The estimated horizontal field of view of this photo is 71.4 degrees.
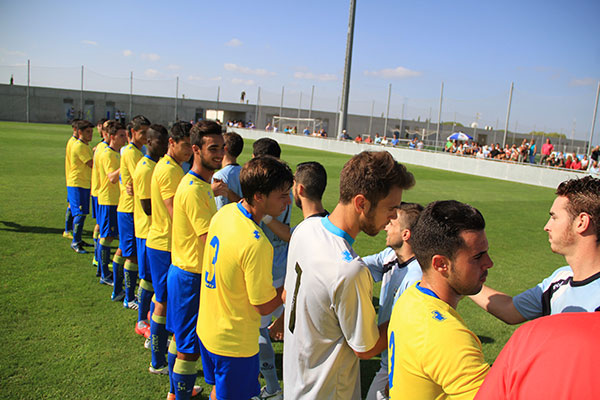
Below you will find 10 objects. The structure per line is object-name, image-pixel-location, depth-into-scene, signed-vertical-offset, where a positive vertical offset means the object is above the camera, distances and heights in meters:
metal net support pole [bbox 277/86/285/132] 48.53 +3.91
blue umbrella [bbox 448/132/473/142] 37.47 +2.12
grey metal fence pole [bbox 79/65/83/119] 47.03 +2.84
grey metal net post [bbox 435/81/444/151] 31.14 +3.51
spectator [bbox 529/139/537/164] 25.74 +0.76
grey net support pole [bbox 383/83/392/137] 36.83 +4.95
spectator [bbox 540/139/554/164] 24.70 +1.05
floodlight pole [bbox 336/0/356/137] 29.59 +6.06
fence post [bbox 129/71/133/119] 48.83 +3.76
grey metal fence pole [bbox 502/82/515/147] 25.64 +3.37
